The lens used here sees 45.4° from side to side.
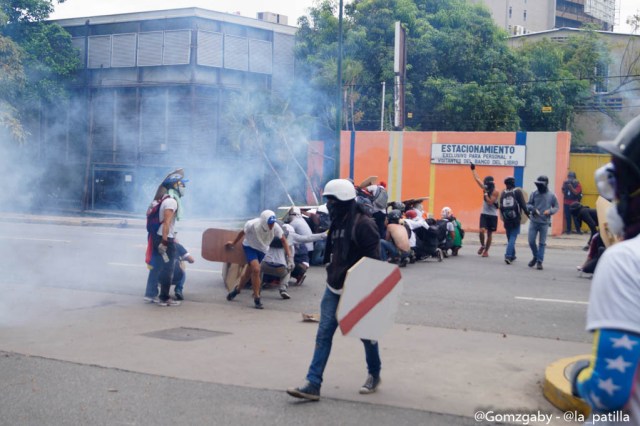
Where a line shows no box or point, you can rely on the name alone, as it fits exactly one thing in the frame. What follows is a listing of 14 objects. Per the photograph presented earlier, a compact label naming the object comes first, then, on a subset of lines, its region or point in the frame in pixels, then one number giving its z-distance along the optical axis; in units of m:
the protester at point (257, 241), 10.46
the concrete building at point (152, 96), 22.39
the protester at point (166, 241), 10.24
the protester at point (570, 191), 22.56
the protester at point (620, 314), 2.07
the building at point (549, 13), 65.69
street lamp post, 23.66
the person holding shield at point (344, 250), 6.12
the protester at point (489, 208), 16.25
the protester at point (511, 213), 15.11
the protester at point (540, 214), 14.24
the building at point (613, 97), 37.72
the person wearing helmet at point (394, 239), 12.30
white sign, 23.66
